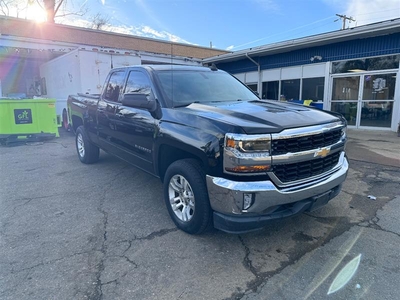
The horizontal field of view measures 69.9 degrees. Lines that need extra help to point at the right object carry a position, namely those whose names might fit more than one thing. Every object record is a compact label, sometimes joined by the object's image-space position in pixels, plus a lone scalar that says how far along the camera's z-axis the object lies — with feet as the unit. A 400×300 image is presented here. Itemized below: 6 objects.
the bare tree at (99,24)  111.99
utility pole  116.88
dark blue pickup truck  8.70
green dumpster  30.14
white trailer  37.27
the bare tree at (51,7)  88.60
